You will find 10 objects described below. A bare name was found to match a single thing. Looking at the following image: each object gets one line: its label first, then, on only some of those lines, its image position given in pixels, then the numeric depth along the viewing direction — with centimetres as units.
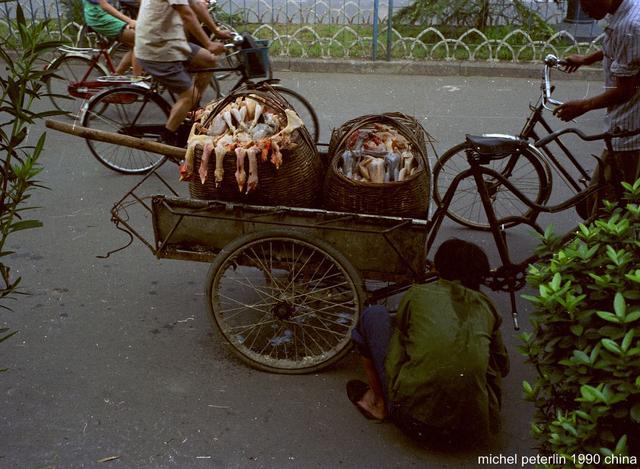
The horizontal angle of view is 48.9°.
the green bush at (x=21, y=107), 237
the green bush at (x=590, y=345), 199
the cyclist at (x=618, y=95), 380
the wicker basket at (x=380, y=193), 356
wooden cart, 351
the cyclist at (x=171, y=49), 571
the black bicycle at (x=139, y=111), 609
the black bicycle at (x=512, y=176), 440
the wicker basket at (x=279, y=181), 362
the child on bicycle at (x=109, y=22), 727
